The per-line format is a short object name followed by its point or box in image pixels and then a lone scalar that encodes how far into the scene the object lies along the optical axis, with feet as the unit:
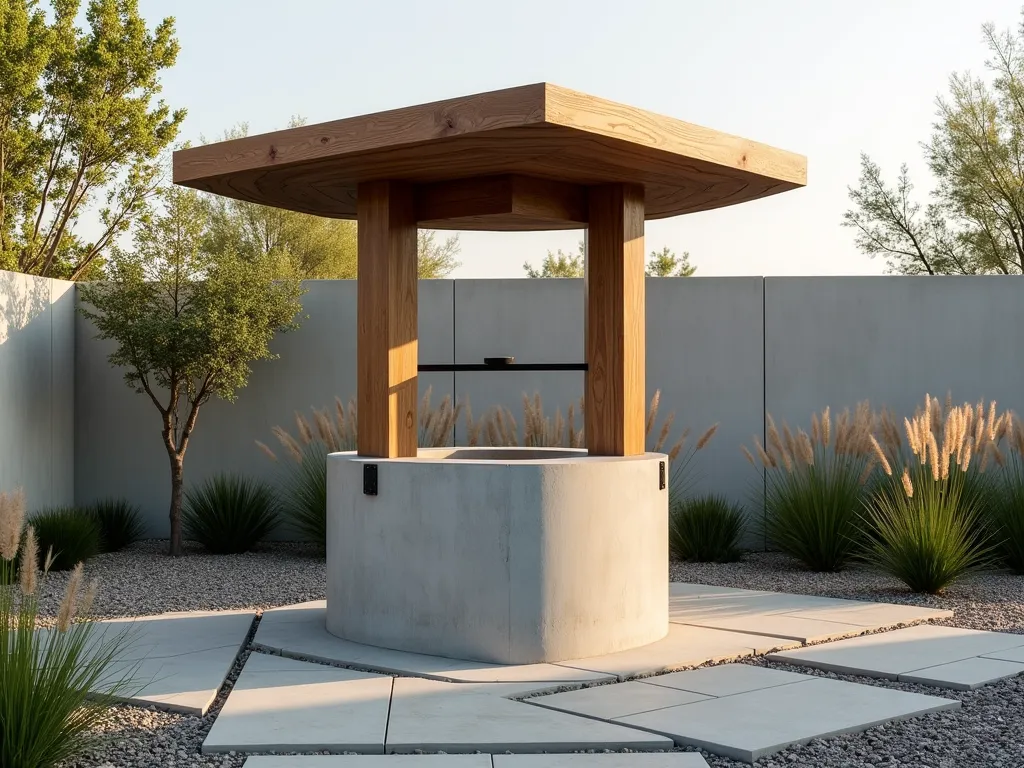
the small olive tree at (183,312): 28.09
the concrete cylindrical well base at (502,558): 15.79
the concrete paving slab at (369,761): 11.20
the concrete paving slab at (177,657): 13.92
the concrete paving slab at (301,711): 11.87
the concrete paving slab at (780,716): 12.03
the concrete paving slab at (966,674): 14.82
